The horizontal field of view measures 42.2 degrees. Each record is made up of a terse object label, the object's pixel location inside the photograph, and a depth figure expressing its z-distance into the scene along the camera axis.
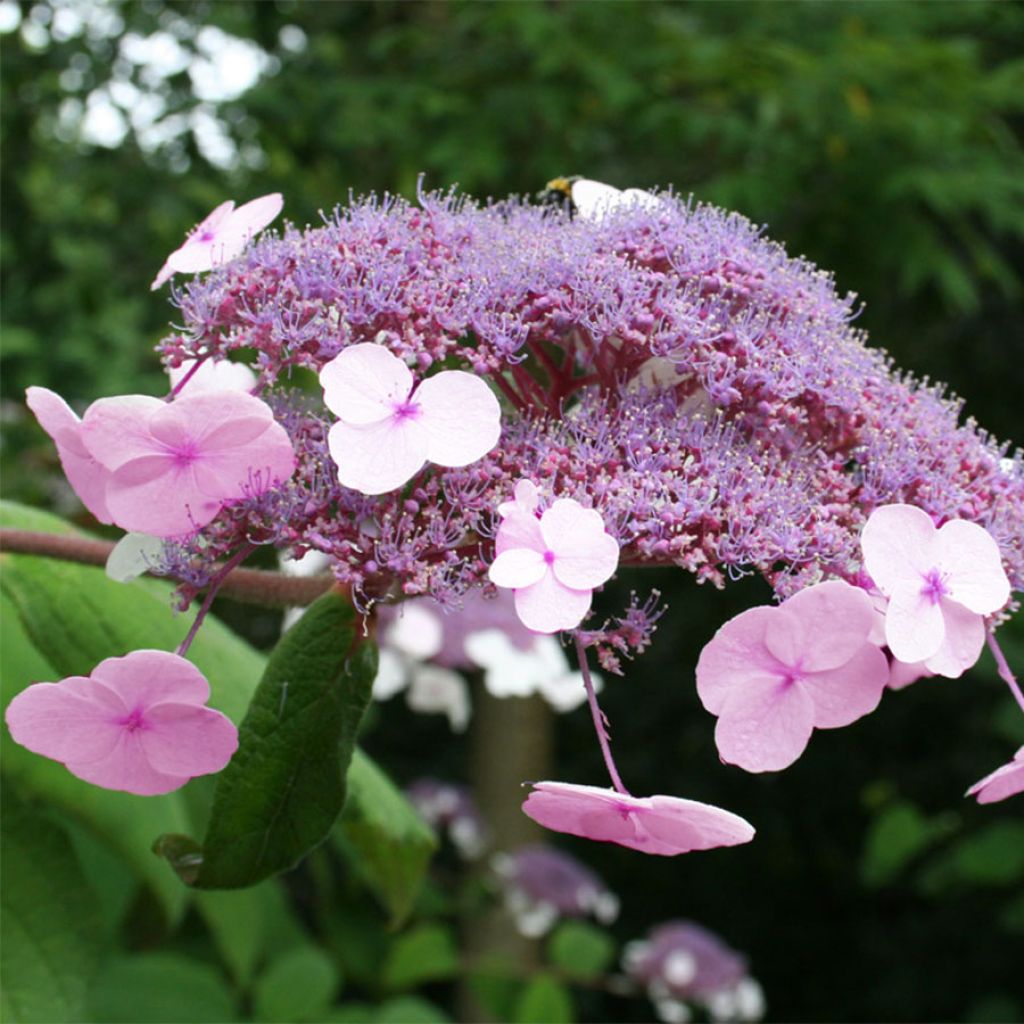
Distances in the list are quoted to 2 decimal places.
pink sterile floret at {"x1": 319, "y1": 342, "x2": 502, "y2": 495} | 0.74
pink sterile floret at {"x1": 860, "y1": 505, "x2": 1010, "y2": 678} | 0.73
